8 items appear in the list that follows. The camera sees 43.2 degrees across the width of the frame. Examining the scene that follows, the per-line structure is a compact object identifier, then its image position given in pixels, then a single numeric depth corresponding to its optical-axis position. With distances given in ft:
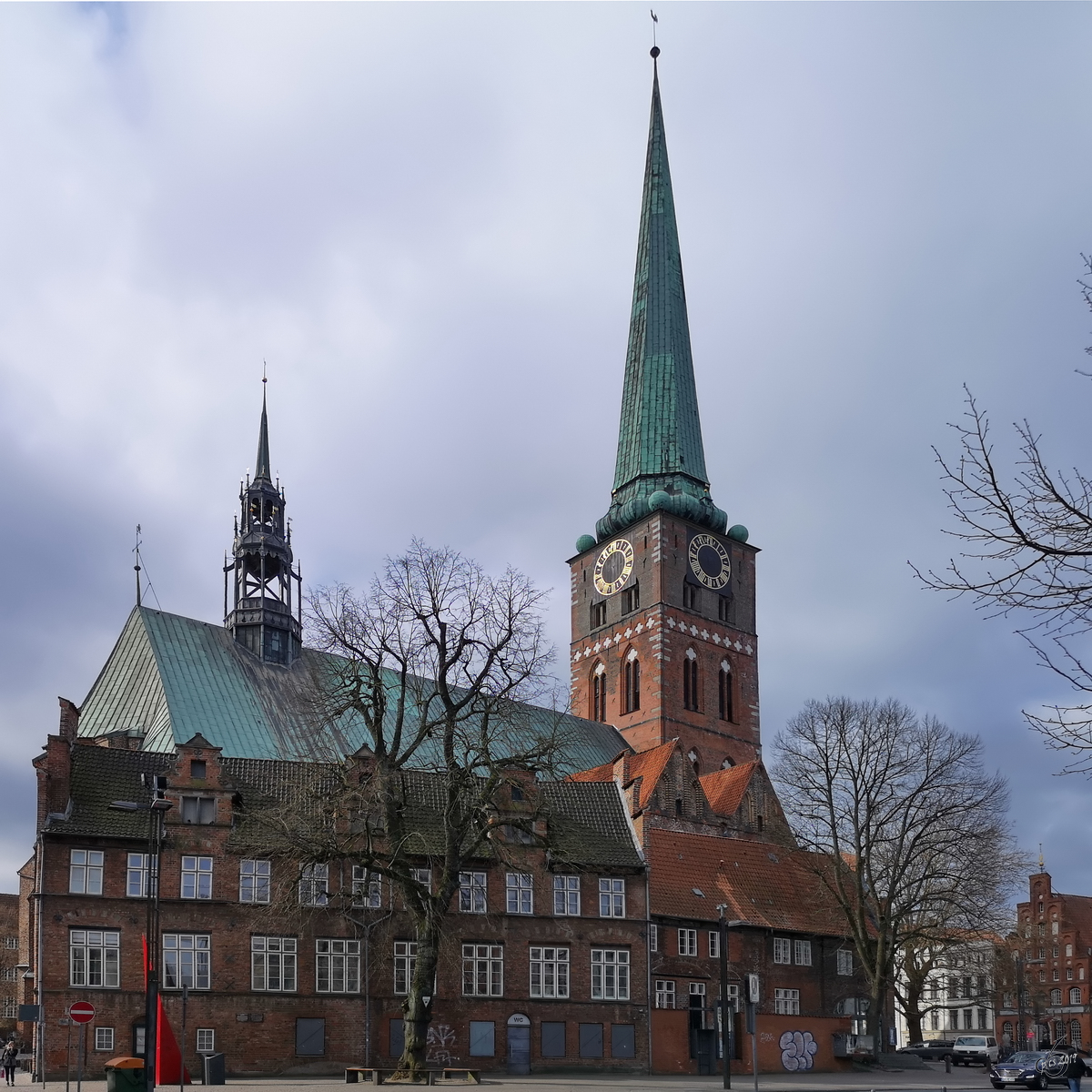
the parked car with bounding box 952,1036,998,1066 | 218.38
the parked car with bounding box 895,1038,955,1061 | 216.19
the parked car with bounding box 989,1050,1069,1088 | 134.10
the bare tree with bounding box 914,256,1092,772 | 42.70
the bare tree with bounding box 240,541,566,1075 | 125.59
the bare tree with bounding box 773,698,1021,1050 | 181.27
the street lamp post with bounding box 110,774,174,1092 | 91.66
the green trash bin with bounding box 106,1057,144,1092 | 97.50
